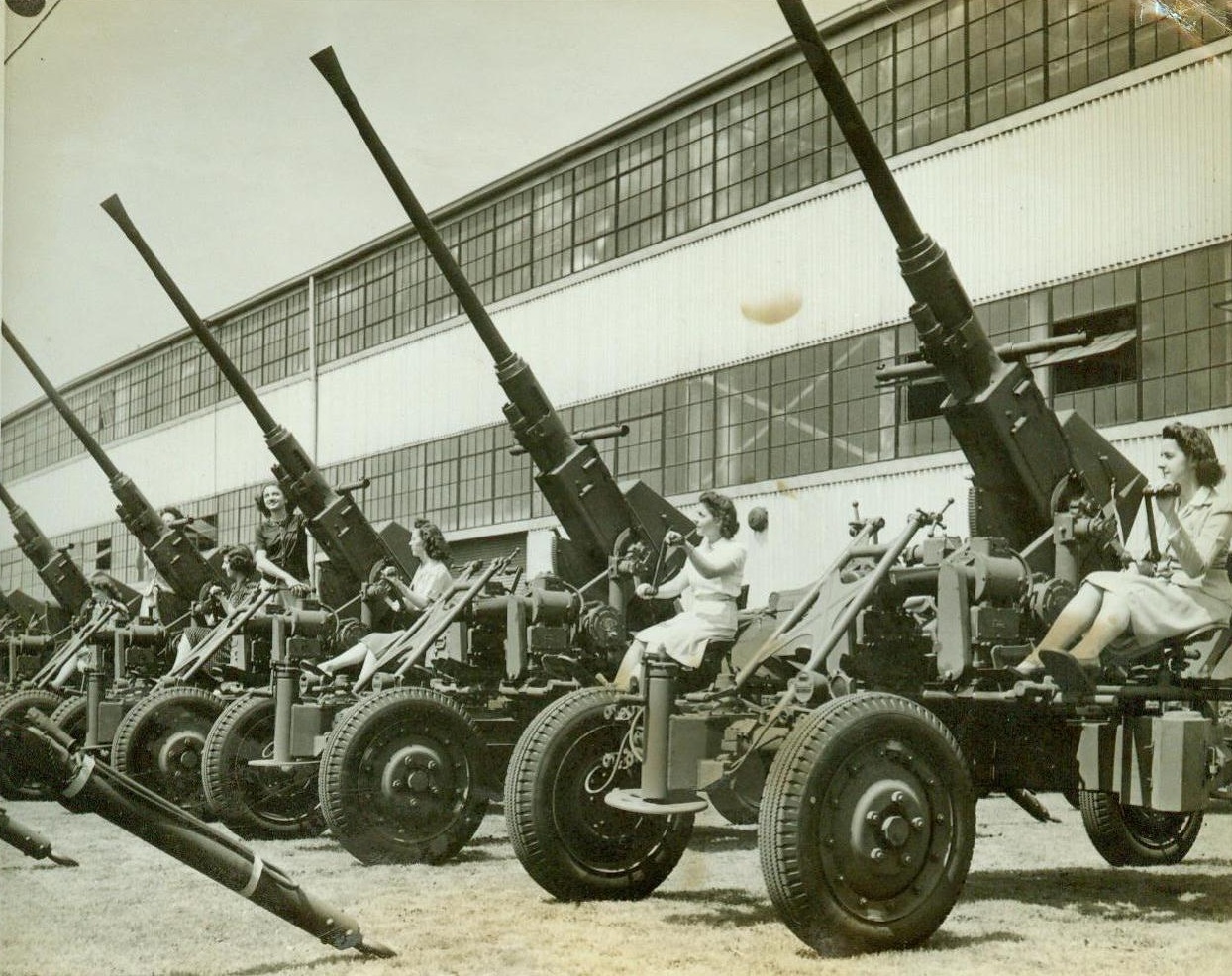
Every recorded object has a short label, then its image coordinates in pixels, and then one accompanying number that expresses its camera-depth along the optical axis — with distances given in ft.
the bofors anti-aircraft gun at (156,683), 36.73
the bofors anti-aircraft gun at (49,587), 55.42
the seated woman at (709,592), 26.68
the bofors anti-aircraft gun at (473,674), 27.43
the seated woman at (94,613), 46.06
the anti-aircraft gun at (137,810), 16.71
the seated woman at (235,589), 41.81
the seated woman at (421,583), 34.73
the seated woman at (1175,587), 22.27
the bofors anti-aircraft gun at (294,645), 30.50
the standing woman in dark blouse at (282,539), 44.50
